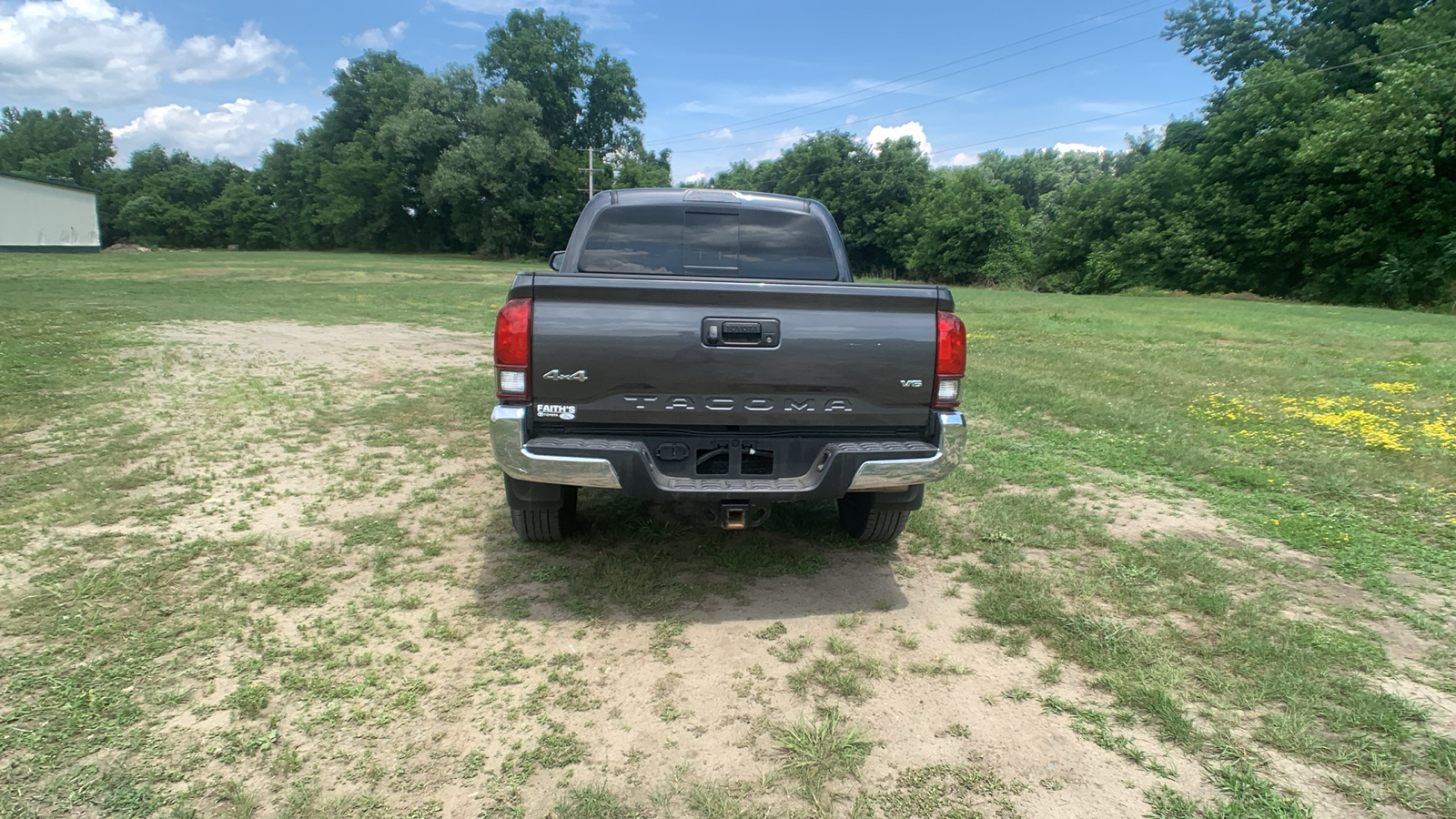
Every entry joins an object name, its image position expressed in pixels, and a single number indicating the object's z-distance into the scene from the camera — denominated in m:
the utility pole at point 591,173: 50.03
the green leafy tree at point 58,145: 91.06
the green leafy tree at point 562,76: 59.88
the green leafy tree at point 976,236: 43.97
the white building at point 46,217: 43.81
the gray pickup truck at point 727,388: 3.21
